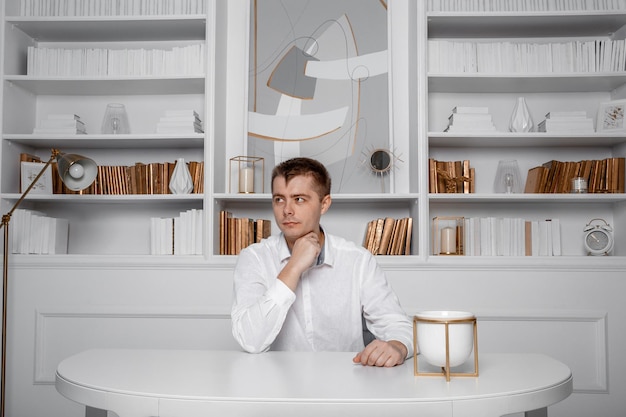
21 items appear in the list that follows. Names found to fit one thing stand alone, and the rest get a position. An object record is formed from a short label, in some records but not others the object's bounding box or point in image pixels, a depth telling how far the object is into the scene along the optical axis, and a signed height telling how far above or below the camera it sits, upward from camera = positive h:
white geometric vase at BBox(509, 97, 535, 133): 3.44 +0.60
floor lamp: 3.03 +0.24
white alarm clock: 3.38 -0.09
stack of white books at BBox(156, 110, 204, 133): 3.48 +0.58
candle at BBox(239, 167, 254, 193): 3.44 +0.24
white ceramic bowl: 1.31 -0.25
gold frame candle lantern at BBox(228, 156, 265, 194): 3.45 +0.31
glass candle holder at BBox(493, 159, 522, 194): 3.45 +0.26
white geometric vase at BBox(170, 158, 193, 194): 3.44 +0.25
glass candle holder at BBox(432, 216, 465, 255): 3.34 -0.07
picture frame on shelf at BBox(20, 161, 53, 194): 3.46 +0.26
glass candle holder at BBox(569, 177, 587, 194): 3.35 +0.22
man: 1.88 -0.17
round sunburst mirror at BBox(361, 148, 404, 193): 3.51 +0.37
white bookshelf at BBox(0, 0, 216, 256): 3.44 +0.71
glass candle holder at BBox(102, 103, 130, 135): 3.51 +0.59
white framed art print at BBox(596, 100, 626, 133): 3.38 +0.61
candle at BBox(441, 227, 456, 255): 3.33 -0.09
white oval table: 1.11 -0.33
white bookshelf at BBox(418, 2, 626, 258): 3.41 +0.72
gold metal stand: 1.28 -0.27
